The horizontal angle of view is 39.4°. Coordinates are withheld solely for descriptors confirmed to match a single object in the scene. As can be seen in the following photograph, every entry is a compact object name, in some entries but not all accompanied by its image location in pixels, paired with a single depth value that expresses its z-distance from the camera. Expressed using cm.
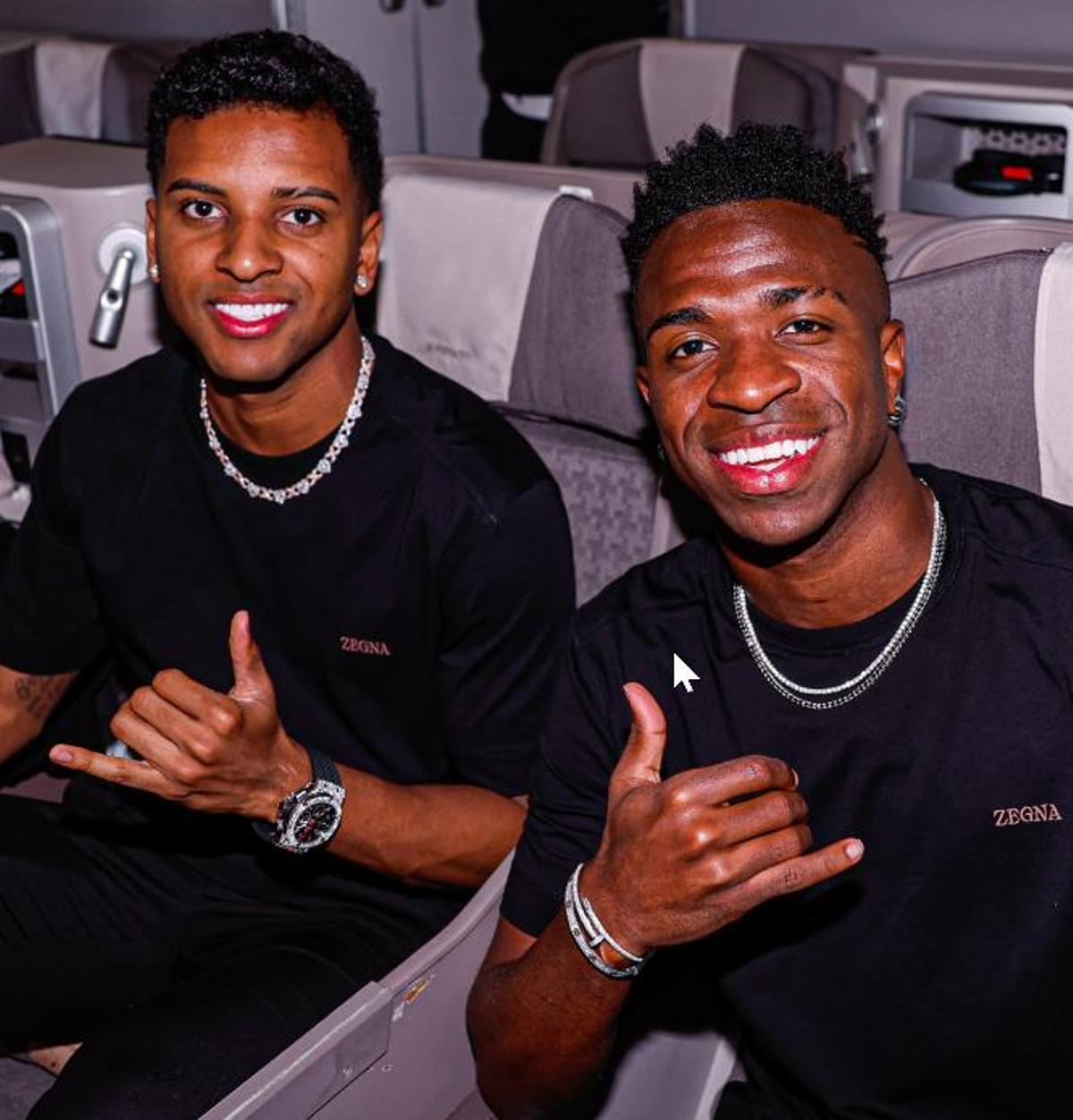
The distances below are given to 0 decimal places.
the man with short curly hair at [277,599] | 147
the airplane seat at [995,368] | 137
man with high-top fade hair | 118
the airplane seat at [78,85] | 389
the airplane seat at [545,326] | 175
